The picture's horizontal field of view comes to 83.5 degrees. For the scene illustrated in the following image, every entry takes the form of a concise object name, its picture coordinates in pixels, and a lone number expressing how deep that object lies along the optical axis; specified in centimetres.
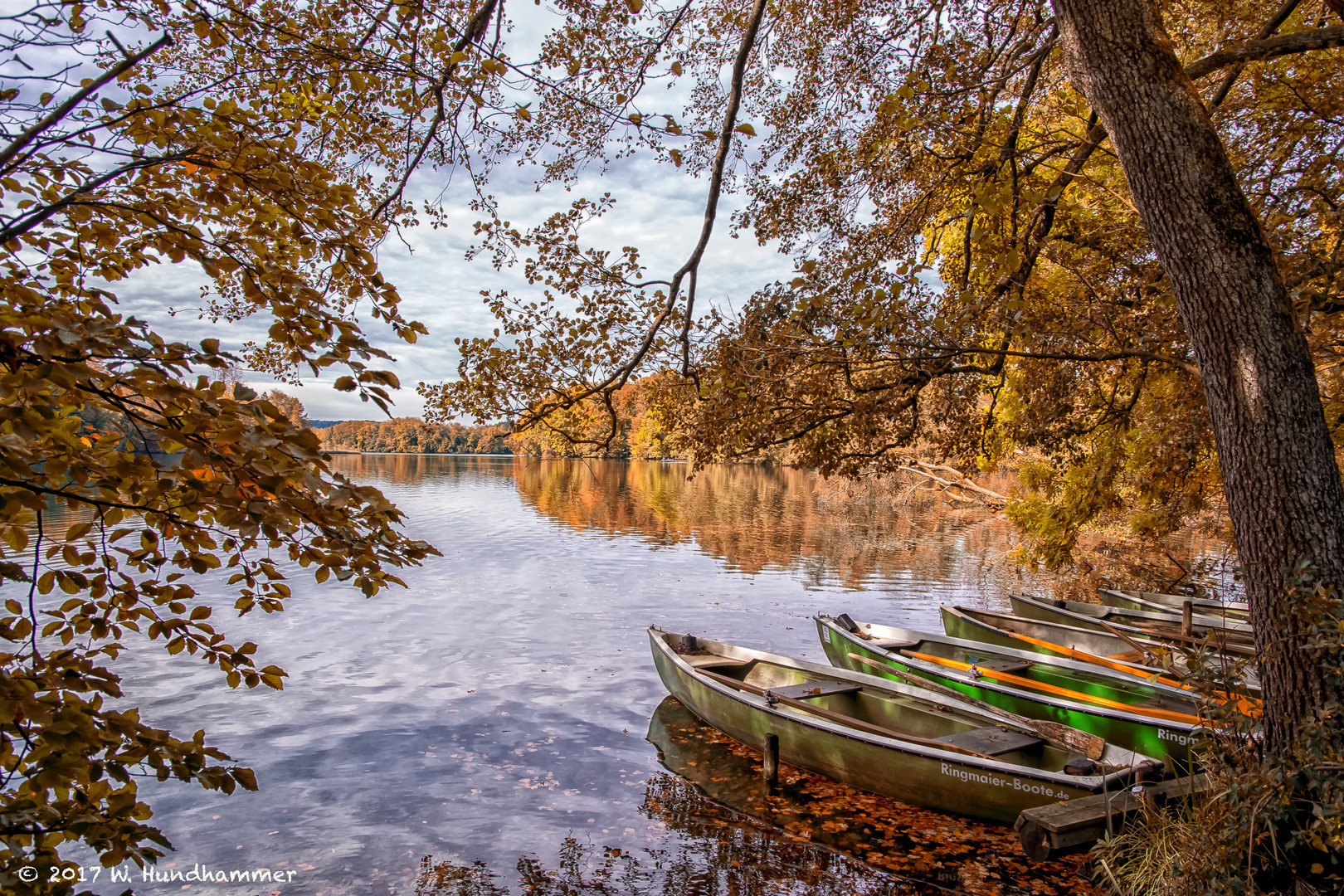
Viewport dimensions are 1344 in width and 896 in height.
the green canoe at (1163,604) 1310
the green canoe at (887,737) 677
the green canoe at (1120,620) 1142
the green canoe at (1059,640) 1018
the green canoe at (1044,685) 779
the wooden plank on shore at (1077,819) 580
